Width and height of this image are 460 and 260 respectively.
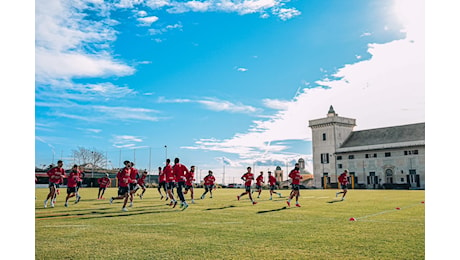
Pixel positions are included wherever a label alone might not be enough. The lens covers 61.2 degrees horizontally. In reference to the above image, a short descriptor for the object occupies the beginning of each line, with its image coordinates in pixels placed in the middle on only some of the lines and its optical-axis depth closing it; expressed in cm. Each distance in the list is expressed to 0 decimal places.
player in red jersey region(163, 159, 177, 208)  1528
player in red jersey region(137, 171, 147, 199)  2329
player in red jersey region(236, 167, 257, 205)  1886
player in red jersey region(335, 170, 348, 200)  2120
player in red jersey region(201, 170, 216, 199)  2345
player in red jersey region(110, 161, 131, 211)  1447
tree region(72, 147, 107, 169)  5486
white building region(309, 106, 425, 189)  6338
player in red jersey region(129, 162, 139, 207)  1506
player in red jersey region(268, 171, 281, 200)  2439
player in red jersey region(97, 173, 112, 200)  2208
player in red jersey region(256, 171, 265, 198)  2366
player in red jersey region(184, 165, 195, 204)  1939
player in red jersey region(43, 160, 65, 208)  1536
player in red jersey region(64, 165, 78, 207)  1676
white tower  7688
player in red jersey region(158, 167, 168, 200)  2059
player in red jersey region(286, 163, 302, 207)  1594
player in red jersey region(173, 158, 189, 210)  1448
